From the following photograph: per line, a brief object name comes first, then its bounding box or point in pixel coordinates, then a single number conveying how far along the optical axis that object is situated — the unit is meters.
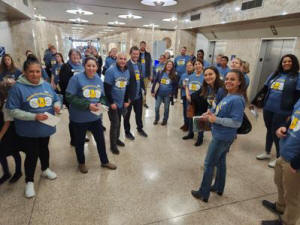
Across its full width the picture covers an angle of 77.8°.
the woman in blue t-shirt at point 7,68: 3.26
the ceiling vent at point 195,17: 7.72
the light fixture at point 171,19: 9.44
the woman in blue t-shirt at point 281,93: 2.77
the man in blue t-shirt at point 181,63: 6.80
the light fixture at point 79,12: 8.19
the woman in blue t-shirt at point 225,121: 1.81
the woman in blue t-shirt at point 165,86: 4.29
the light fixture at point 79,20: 10.68
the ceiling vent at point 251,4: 5.11
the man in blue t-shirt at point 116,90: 2.96
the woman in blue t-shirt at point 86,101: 2.34
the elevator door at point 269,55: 5.75
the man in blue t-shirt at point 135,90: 3.36
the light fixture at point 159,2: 6.36
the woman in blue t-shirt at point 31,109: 1.95
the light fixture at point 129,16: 8.94
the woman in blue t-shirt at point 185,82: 4.12
